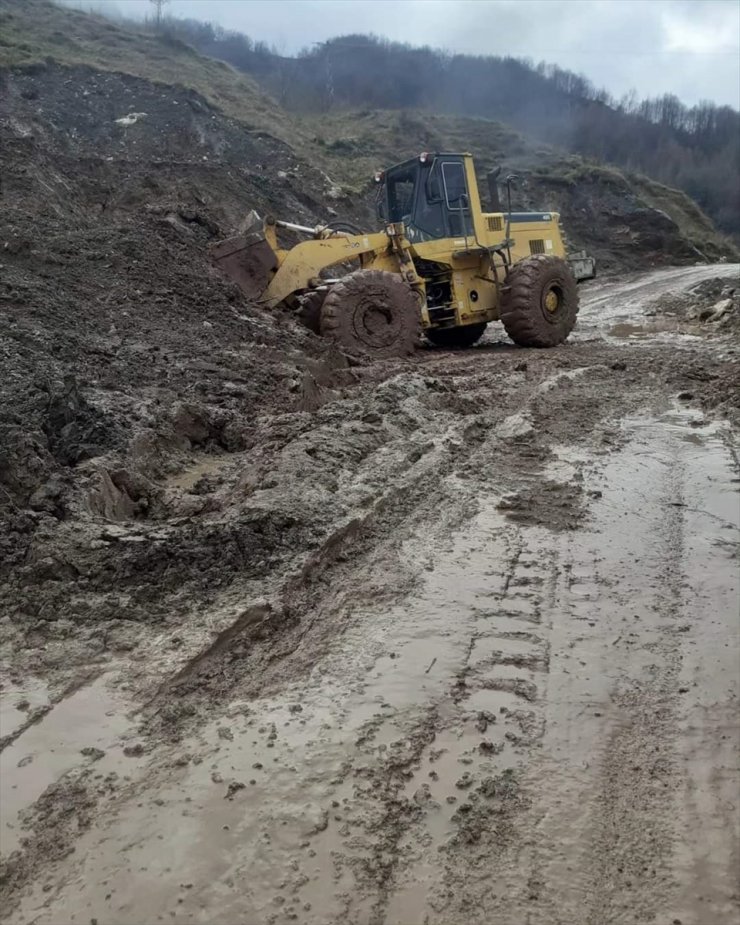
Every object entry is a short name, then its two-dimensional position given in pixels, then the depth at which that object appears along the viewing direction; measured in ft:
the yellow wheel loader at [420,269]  32.01
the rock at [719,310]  47.85
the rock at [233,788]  7.84
